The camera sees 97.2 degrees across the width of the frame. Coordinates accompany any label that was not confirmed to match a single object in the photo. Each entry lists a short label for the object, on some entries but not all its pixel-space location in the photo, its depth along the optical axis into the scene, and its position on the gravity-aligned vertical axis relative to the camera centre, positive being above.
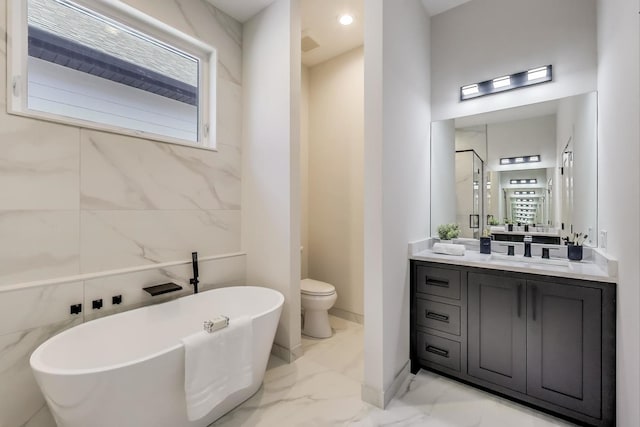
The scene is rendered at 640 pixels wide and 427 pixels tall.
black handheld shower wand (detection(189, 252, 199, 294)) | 2.34 -0.49
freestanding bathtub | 1.20 -0.79
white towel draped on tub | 1.44 -0.84
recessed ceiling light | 2.69 +1.85
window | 1.76 +1.06
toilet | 2.75 -0.94
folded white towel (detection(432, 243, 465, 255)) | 2.20 -0.30
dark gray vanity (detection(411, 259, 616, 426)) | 1.58 -0.80
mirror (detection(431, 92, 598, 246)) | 2.00 +0.32
